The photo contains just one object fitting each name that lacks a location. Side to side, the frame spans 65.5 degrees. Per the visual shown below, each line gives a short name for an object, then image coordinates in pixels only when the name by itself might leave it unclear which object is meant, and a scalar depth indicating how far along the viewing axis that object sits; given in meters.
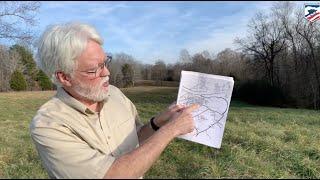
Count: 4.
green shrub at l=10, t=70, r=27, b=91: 20.50
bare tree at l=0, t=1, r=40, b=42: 8.90
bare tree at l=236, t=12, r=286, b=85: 21.05
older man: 1.11
